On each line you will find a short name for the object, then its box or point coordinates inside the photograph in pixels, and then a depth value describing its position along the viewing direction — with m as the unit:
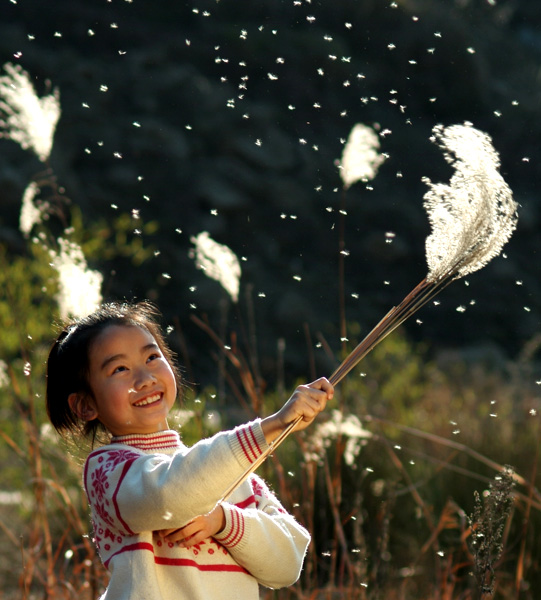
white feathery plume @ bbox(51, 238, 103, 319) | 4.74
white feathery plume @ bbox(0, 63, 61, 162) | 5.64
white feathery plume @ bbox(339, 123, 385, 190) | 5.34
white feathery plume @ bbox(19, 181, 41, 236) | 5.54
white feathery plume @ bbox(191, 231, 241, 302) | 5.57
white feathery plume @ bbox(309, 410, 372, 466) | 5.09
